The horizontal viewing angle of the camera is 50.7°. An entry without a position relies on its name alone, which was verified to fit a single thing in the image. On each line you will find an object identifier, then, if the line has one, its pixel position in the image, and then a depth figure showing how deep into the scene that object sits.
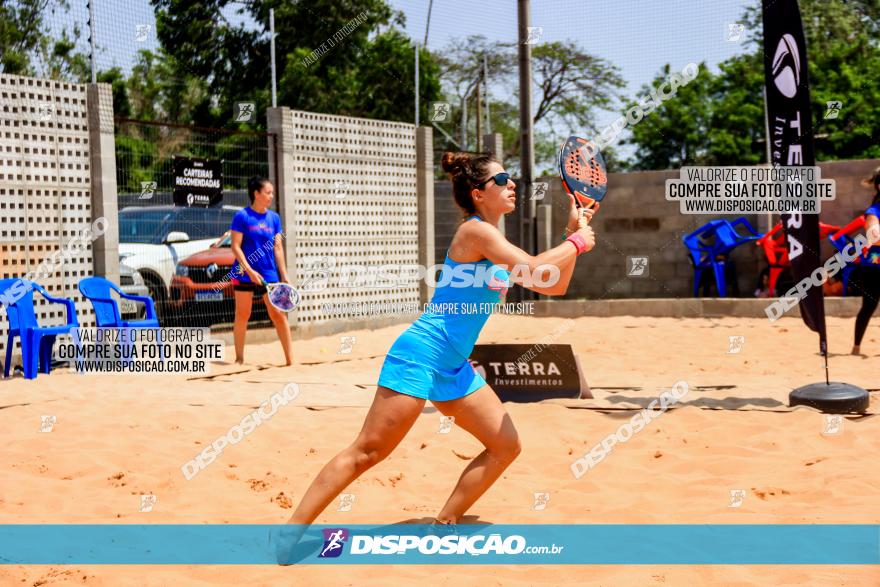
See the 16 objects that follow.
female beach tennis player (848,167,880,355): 8.44
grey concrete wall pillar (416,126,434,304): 14.70
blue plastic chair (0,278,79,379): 8.55
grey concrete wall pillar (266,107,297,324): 12.30
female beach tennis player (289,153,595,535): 3.82
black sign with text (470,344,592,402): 7.20
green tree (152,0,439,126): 29.14
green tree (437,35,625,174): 33.66
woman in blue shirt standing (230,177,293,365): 9.41
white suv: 11.79
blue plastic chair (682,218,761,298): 14.70
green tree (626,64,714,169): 37.22
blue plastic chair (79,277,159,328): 9.37
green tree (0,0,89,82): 10.88
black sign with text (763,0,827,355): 6.70
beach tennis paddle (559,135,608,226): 4.05
